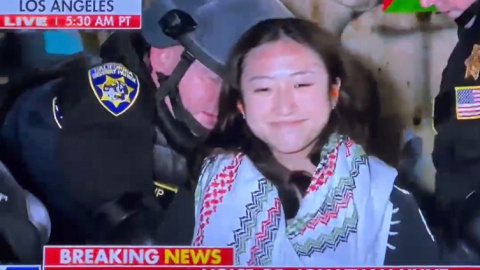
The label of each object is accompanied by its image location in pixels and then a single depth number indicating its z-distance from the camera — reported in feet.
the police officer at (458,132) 8.60
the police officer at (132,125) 8.43
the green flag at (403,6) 8.57
